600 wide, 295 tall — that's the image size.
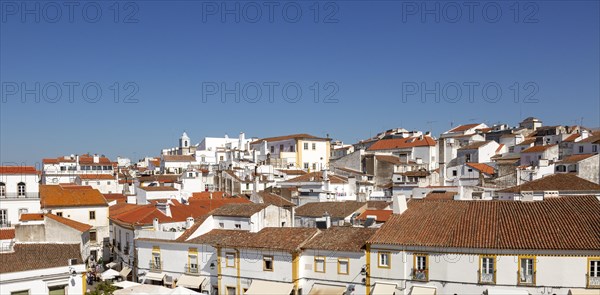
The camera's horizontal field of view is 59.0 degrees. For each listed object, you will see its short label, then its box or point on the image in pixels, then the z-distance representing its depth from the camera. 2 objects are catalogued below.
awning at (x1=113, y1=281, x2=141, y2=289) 30.65
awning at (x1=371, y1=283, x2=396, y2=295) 27.05
